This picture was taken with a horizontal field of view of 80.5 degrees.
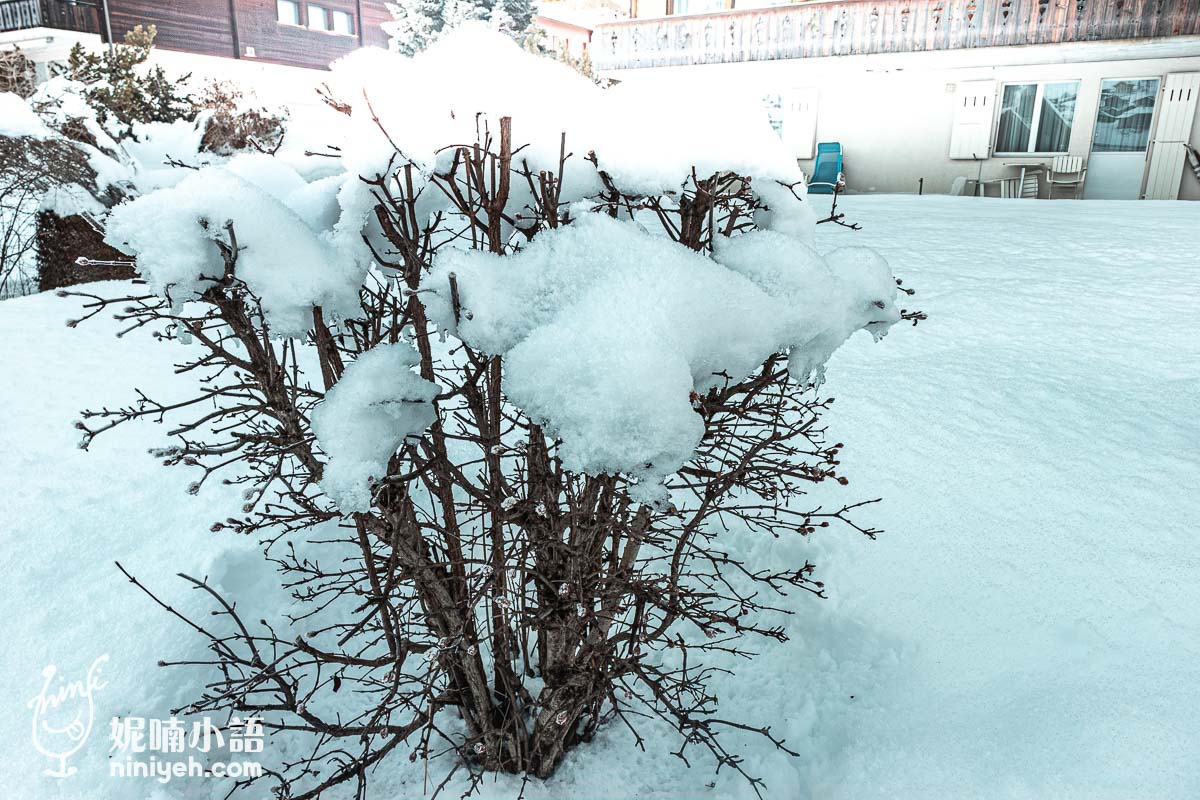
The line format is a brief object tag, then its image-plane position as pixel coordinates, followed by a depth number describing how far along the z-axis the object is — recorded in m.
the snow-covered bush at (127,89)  9.79
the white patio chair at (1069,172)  11.86
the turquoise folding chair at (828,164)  13.06
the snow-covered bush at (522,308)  1.55
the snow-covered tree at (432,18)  14.89
